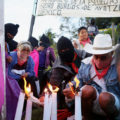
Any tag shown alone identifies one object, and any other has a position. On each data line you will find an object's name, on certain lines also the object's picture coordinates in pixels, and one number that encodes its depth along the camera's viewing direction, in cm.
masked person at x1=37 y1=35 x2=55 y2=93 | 313
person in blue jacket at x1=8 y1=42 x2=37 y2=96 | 289
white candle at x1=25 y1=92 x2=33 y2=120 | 174
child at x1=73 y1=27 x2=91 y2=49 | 311
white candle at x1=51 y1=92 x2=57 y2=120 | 173
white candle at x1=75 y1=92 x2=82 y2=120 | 159
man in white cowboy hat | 251
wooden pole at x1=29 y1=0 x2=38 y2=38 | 297
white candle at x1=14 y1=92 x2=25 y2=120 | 165
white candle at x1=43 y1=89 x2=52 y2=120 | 167
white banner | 273
